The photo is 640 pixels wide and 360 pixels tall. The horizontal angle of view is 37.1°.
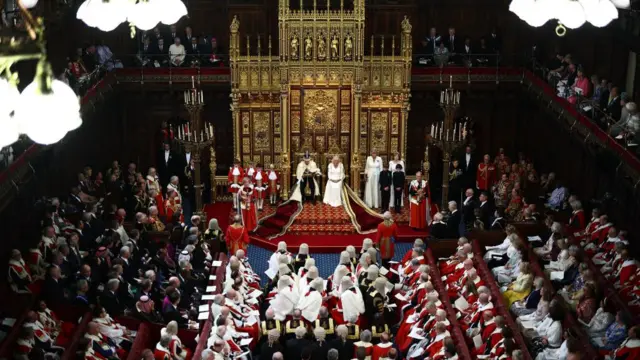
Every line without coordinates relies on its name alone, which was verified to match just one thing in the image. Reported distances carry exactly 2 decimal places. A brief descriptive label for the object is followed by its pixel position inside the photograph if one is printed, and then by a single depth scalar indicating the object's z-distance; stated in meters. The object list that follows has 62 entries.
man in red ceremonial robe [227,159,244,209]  26.98
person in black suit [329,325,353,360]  17.41
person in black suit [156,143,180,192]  28.70
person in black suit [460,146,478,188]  28.38
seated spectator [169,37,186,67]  29.12
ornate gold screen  27.83
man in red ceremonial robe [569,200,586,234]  23.14
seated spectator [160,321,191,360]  16.77
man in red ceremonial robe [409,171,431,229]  25.94
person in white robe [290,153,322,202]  27.12
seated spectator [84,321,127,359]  16.88
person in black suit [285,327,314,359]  17.36
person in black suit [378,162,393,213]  27.23
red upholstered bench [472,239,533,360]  17.08
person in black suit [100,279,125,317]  18.45
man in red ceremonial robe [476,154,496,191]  27.89
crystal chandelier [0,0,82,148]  6.01
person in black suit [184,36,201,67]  29.05
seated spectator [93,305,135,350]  17.61
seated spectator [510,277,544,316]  18.91
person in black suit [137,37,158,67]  29.14
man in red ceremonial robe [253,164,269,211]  27.02
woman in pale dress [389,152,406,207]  27.17
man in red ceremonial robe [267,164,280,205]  27.97
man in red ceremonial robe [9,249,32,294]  18.95
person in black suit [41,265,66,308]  18.39
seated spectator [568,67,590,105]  24.27
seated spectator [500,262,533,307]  19.70
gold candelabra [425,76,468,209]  24.72
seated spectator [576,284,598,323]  17.91
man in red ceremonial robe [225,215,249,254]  22.97
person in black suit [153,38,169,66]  29.39
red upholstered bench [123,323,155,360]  16.98
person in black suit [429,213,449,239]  23.52
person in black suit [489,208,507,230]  23.80
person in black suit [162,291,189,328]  18.48
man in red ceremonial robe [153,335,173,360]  16.64
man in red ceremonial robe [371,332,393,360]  17.38
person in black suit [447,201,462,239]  23.48
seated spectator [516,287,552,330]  18.14
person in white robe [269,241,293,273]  20.82
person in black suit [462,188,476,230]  24.97
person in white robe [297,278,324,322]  18.78
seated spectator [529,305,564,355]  17.31
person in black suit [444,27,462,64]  29.45
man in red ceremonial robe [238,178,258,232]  25.56
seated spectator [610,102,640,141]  20.86
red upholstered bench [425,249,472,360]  17.16
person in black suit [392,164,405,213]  27.11
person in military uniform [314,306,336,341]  18.67
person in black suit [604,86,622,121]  22.28
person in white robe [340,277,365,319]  18.98
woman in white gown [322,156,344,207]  27.02
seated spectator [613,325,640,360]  16.09
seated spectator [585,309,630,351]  16.95
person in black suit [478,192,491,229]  23.92
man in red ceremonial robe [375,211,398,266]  23.05
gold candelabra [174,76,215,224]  24.83
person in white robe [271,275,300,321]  18.95
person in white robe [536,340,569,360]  16.50
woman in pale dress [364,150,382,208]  27.66
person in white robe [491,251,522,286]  20.77
